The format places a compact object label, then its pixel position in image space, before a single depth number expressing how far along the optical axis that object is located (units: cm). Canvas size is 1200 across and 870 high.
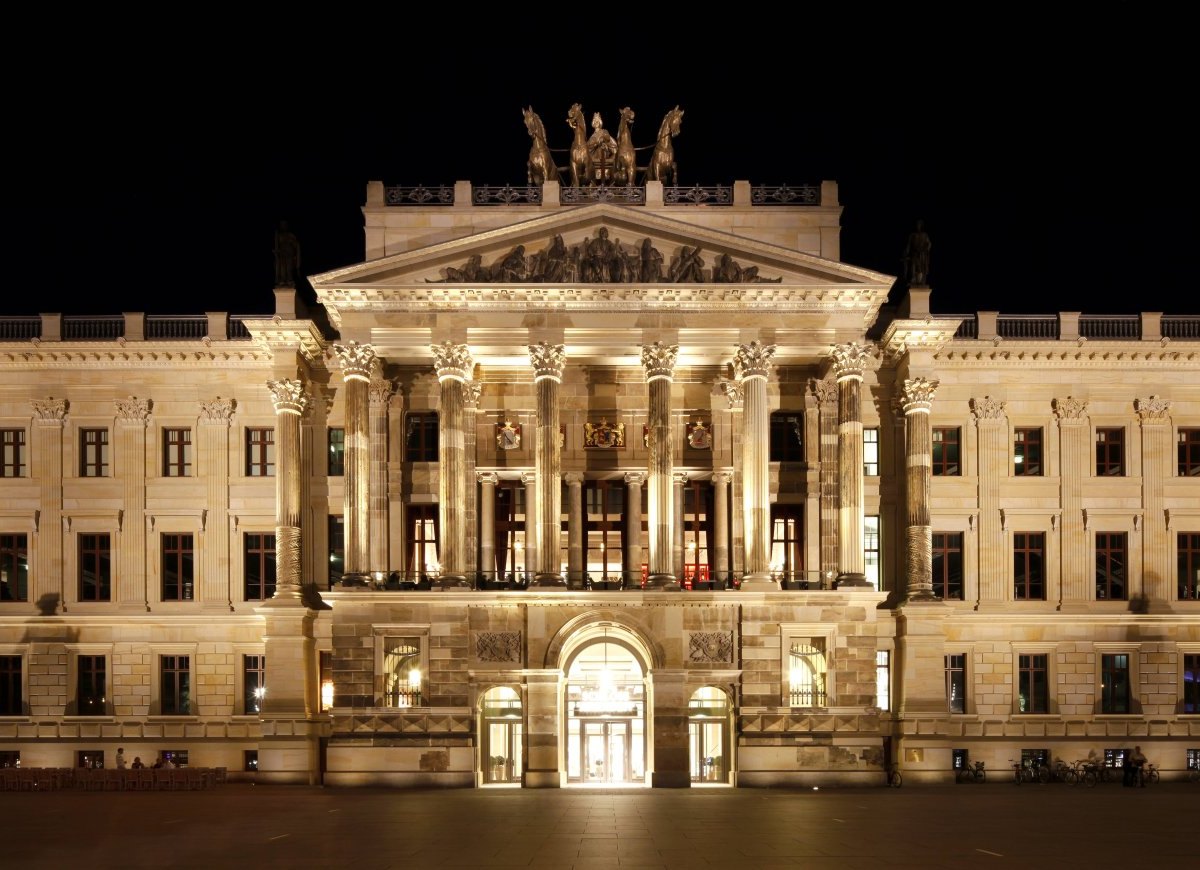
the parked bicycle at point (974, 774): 6231
